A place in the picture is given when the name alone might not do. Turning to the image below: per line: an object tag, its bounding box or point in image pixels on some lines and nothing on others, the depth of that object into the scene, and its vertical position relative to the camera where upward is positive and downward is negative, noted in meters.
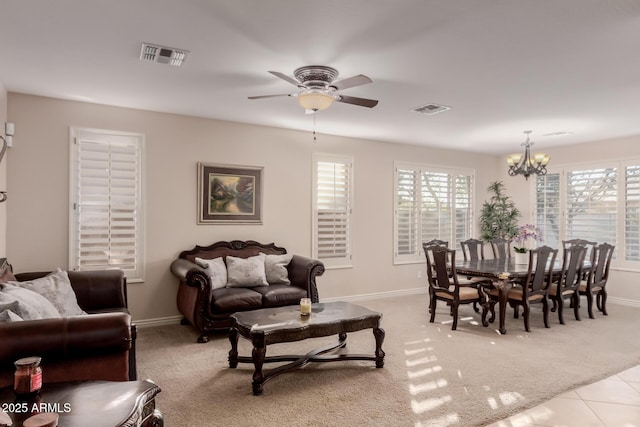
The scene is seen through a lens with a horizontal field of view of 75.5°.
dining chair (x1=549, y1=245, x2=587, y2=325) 5.23 -0.82
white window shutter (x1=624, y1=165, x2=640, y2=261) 6.42 +0.06
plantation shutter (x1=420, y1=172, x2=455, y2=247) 7.45 +0.20
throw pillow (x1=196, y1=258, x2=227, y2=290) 4.79 -0.64
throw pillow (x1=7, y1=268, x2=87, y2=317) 3.15 -0.60
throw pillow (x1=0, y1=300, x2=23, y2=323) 2.29 -0.55
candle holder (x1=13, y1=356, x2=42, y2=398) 1.69 -0.67
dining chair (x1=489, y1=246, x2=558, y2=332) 4.92 -0.88
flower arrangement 5.78 -0.22
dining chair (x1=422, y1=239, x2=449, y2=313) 5.42 -0.40
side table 1.66 -0.81
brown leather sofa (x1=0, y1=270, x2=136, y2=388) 2.18 -0.73
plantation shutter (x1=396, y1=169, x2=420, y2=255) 7.16 +0.10
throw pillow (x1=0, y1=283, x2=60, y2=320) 2.44 -0.55
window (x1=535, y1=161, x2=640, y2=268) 6.49 +0.19
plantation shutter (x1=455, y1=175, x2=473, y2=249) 7.86 +0.17
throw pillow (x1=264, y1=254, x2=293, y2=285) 5.18 -0.68
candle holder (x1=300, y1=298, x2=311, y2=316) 3.59 -0.80
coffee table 3.14 -0.91
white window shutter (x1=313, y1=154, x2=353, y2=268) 6.31 +0.13
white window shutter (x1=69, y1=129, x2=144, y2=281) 4.67 +0.16
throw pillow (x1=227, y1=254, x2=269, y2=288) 4.91 -0.68
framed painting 5.40 +0.30
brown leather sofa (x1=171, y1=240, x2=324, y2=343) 4.39 -0.86
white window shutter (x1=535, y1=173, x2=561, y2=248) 7.44 +0.19
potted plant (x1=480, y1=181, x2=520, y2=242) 7.81 +0.02
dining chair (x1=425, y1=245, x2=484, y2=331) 5.01 -0.89
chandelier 5.95 +0.79
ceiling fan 3.40 +1.09
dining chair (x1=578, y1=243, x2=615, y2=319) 5.55 -0.84
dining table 4.88 -0.68
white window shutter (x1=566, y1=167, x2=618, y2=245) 6.71 +0.22
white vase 5.75 -0.57
